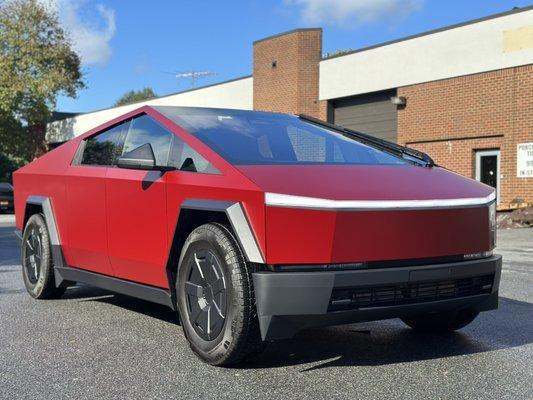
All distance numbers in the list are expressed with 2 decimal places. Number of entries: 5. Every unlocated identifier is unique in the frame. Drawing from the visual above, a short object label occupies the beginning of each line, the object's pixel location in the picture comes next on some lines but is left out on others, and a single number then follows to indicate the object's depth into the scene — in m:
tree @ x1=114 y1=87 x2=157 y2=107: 107.29
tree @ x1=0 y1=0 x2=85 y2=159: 33.41
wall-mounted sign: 16.95
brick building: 17.17
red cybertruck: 3.30
